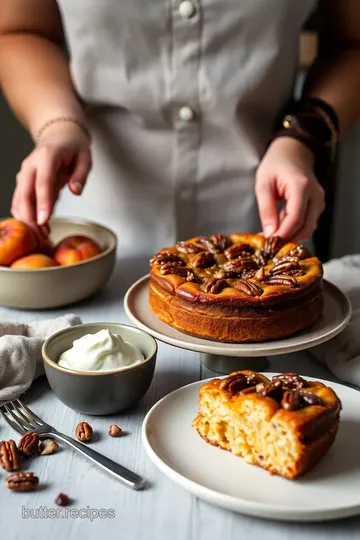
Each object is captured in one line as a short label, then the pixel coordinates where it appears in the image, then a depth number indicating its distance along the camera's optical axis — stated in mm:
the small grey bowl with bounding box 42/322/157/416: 1072
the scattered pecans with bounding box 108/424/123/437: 1072
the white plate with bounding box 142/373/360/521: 852
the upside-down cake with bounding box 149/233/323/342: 1200
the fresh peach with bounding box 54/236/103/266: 1599
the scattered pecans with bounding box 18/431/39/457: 1008
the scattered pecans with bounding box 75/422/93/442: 1059
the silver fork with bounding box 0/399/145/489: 948
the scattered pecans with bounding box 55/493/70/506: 908
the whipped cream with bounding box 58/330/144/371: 1112
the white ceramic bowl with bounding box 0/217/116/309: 1503
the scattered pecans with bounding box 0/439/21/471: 978
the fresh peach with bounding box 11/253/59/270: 1548
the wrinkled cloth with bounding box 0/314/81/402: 1174
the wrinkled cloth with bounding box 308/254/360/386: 1237
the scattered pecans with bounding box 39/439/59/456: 1023
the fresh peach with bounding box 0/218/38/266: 1558
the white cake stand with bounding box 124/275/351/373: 1164
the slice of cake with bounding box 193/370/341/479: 909
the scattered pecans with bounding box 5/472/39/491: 935
